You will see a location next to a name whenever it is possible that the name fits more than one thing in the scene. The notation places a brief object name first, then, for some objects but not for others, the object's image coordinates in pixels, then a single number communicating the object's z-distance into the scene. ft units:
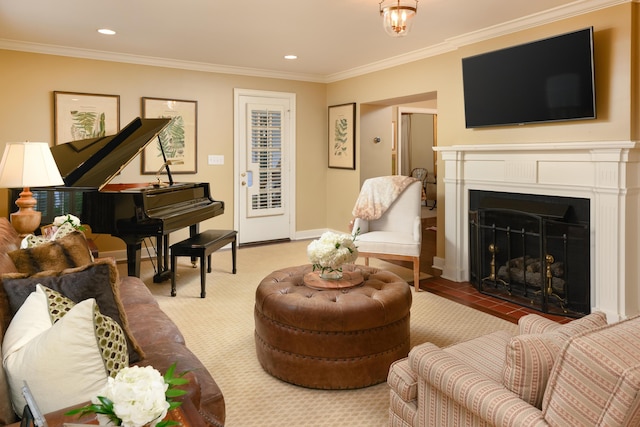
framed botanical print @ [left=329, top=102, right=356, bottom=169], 22.07
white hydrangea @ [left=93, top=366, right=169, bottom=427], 2.84
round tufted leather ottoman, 8.21
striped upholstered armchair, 3.75
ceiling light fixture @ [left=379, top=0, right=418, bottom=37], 11.09
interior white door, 21.53
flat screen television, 11.84
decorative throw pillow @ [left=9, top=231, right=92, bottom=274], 6.70
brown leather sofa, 4.22
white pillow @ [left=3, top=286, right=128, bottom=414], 4.10
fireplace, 11.34
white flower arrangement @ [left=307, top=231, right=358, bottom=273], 9.46
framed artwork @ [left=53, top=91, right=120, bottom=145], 17.17
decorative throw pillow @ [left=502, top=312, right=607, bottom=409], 4.60
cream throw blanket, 16.42
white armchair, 14.67
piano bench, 14.12
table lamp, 10.14
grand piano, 12.97
